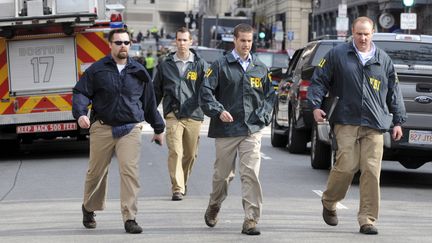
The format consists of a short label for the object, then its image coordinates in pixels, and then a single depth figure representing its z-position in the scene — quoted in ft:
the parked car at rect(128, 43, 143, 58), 213.50
